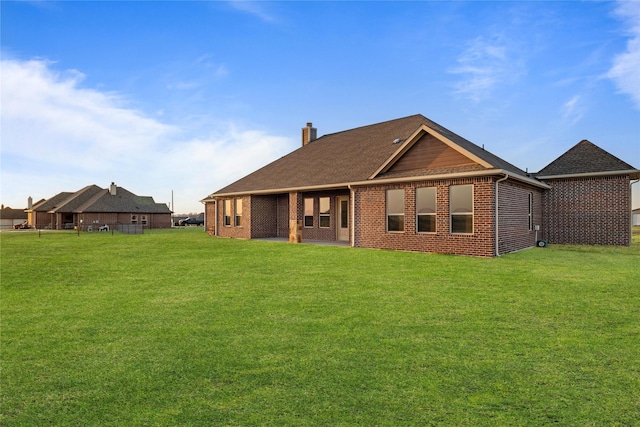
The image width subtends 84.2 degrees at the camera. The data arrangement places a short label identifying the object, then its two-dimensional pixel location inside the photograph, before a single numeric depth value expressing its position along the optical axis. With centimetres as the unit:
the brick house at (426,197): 1395
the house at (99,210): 4850
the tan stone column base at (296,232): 2008
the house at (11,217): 8145
